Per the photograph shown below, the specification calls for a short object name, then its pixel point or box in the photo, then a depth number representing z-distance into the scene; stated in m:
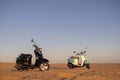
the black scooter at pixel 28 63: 7.66
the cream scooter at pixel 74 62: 9.23
